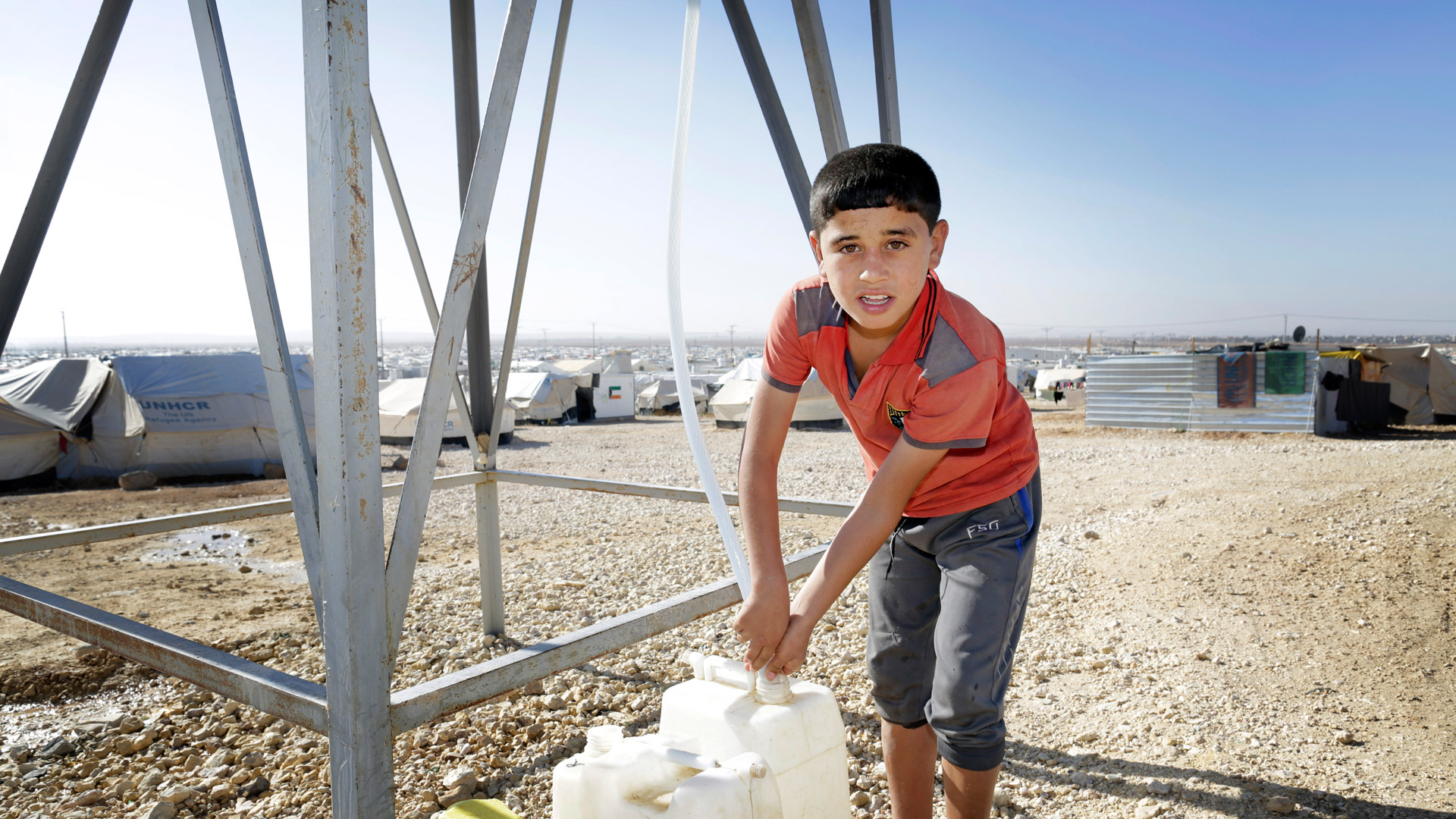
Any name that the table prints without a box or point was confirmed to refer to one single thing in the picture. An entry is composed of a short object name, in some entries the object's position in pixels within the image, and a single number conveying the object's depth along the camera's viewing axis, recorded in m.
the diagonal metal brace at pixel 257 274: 1.96
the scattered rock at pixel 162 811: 2.56
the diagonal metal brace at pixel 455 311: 1.71
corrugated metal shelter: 15.15
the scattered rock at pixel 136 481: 11.84
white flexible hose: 1.77
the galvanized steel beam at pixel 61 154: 2.83
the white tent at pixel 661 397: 28.41
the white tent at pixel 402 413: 16.89
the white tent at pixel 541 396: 24.20
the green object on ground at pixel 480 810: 2.07
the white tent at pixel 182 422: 12.62
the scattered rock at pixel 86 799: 2.71
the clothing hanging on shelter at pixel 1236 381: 15.73
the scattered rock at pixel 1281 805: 2.42
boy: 1.69
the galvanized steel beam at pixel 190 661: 1.65
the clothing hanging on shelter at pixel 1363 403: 15.44
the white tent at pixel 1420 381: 16.72
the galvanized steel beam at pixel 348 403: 1.50
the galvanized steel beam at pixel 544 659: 1.65
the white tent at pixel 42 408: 11.84
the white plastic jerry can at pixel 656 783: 1.26
